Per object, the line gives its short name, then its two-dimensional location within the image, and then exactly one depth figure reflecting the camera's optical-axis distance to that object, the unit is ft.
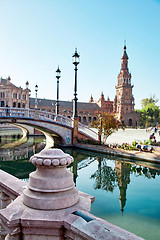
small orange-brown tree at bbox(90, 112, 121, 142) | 57.26
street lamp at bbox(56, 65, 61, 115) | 68.14
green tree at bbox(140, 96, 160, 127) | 255.78
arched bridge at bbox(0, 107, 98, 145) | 63.36
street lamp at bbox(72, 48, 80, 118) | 55.96
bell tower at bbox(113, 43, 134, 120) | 234.17
